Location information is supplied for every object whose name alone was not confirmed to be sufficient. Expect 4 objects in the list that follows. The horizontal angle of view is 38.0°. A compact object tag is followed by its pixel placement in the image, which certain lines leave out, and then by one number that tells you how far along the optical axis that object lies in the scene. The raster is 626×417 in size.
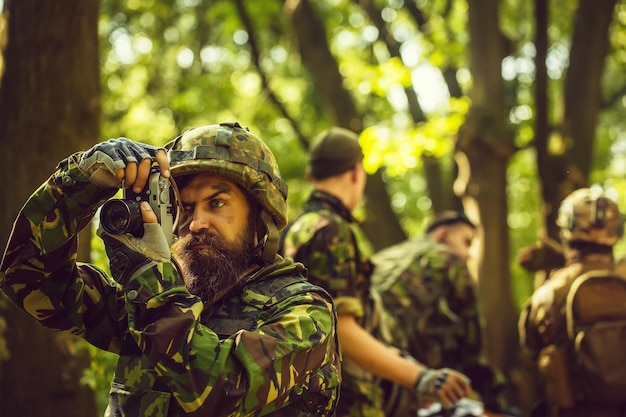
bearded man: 2.59
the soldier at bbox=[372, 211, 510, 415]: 6.91
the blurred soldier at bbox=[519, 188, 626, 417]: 5.28
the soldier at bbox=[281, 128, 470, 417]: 4.40
